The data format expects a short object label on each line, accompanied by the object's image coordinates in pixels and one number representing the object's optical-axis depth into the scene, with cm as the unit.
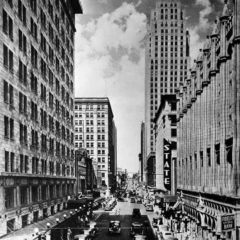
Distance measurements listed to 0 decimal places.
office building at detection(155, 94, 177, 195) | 12117
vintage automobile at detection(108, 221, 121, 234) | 5588
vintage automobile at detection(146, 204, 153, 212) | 9538
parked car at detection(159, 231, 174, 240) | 4944
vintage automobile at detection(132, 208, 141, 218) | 7717
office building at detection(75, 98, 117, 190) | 18600
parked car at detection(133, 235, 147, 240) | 4531
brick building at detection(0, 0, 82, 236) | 4353
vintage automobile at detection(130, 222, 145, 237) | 5375
